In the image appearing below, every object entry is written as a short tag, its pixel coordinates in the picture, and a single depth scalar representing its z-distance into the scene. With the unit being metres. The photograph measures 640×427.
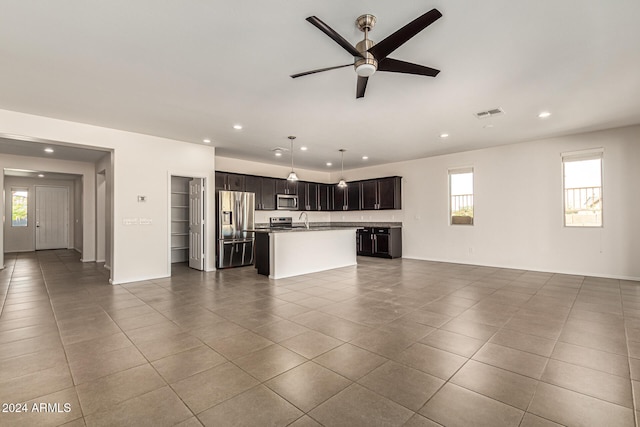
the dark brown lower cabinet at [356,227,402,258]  7.98
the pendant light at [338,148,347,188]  6.87
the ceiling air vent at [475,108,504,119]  4.30
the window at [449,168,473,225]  7.07
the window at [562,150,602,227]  5.51
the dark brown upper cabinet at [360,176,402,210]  8.22
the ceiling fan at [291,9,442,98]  2.04
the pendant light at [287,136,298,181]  5.99
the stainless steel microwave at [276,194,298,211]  8.26
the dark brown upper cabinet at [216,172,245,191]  6.94
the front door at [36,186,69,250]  9.88
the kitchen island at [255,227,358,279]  5.57
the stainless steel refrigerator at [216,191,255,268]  6.60
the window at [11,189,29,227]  9.38
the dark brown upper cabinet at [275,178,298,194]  8.22
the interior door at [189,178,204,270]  6.39
